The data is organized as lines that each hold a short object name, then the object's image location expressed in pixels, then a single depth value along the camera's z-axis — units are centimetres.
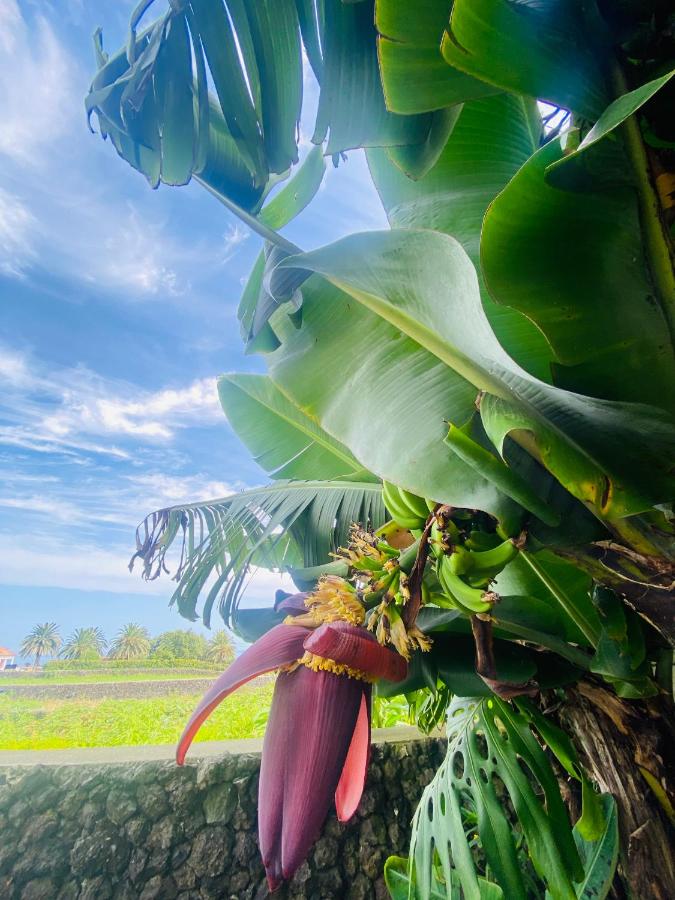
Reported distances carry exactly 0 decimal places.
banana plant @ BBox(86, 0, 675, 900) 41
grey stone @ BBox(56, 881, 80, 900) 115
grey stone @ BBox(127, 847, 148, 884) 122
